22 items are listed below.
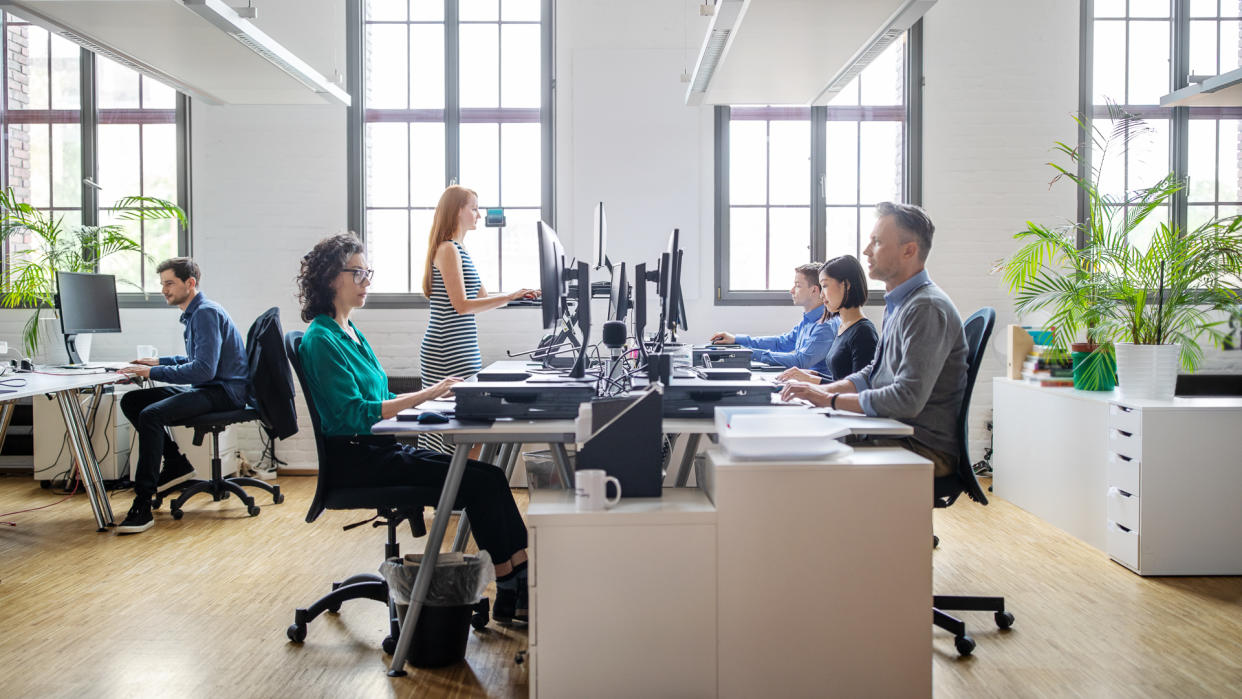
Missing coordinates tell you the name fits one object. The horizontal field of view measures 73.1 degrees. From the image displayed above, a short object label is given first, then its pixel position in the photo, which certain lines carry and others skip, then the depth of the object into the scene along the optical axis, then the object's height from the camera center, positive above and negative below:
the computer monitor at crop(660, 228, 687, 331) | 2.59 +0.15
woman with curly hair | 2.41 -0.37
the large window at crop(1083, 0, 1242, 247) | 5.23 +1.49
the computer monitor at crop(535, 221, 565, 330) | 2.62 +0.16
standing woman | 3.35 +0.11
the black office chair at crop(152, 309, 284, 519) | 4.11 -0.80
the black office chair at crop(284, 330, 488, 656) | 2.42 -0.50
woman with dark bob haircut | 3.25 +0.04
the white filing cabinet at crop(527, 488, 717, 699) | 1.90 -0.63
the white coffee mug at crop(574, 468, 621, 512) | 1.93 -0.38
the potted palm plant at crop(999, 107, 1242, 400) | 3.26 +0.14
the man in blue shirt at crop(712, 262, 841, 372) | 3.75 -0.06
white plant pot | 3.24 -0.17
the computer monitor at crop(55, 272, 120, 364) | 4.52 +0.12
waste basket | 2.34 -0.77
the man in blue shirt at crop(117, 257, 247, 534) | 4.00 -0.25
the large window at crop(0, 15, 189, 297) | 5.36 +1.24
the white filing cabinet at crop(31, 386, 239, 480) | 4.76 -0.67
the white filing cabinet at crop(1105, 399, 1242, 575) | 3.08 -0.60
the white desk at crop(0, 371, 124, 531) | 3.86 -0.53
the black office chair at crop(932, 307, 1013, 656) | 2.45 -0.49
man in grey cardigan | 2.39 -0.08
